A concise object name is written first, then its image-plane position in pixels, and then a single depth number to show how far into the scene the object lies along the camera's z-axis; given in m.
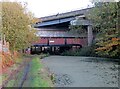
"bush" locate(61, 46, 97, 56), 22.66
